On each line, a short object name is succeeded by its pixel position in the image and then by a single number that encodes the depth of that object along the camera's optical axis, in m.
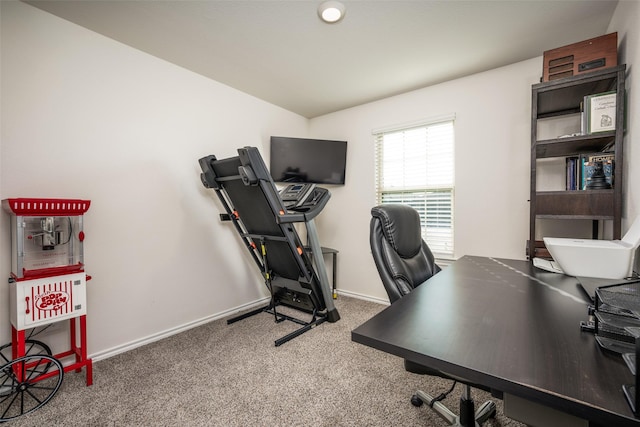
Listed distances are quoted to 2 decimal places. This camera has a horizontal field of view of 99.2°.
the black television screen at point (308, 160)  3.61
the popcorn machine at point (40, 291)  1.62
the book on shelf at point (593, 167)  1.83
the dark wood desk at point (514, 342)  0.56
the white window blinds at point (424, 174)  3.05
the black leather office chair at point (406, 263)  1.33
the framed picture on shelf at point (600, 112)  1.77
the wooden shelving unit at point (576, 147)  1.74
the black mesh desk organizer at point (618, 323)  0.67
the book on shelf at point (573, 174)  2.02
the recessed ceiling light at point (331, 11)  1.84
